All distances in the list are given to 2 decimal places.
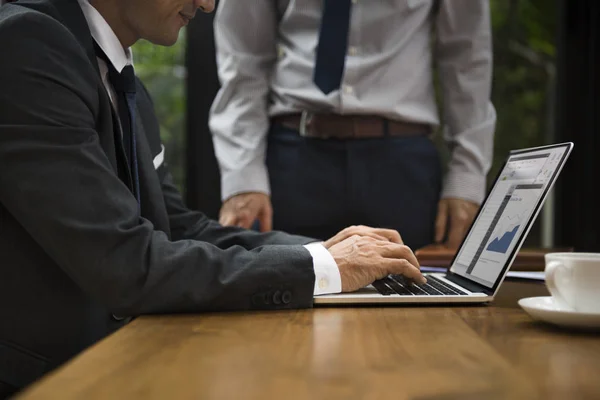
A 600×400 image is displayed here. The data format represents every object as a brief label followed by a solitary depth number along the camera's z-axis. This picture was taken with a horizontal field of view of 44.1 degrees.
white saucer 0.90
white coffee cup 0.95
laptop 1.16
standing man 2.08
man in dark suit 1.04
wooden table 0.65
